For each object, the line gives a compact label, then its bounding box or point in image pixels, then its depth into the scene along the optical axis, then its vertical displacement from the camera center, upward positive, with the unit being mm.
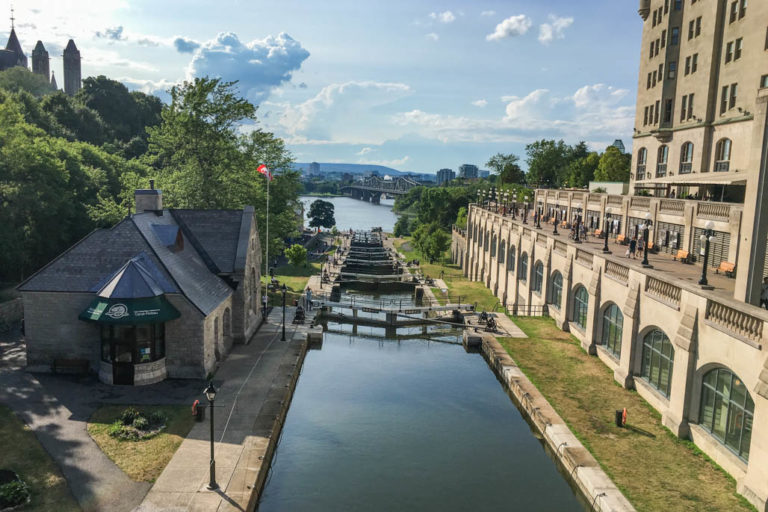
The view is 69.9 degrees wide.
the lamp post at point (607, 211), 44500 -912
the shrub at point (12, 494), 15242 -8736
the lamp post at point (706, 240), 20000 -1376
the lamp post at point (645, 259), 25952 -2741
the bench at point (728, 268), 27461 -3232
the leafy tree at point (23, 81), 94088 +18760
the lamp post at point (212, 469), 16453 -8634
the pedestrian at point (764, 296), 22297 -3772
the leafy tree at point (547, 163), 106375 +6779
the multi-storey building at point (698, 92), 35000 +8178
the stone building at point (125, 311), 24297 -5677
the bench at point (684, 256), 32094 -3135
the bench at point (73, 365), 25328 -8405
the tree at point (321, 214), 141375 -6103
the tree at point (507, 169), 127188 +6591
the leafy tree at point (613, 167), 74562 +4436
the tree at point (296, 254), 63375 -7422
